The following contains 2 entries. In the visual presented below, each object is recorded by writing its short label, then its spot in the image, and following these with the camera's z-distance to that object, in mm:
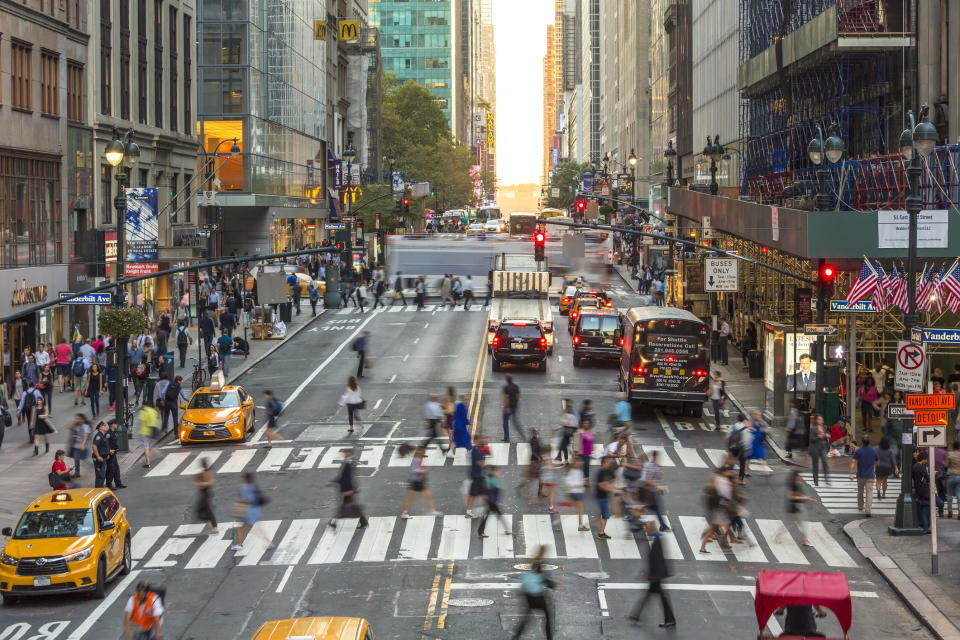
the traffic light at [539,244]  52938
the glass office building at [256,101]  83625
